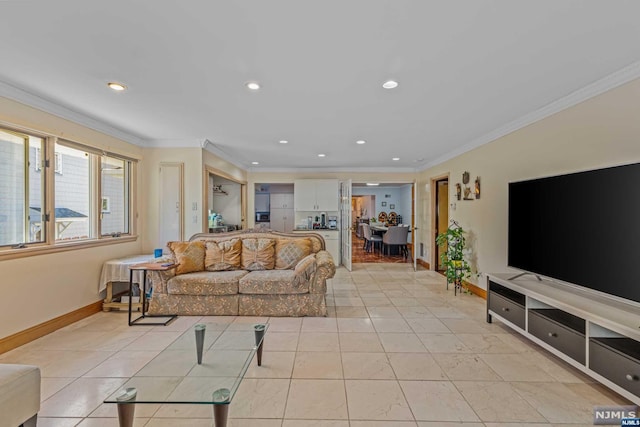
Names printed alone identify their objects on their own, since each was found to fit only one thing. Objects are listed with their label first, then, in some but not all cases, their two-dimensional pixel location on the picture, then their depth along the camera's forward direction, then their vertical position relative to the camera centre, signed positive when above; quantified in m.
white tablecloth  3.63 -0.75
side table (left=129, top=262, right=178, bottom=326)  3.25 -0.88
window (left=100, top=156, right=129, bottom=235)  3.83 +0.23
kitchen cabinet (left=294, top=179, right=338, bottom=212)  7.04 +0.45
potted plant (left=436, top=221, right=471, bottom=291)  4.57 -0.73
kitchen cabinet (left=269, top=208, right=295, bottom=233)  9.83 -0.18
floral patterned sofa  3.48 -0.95
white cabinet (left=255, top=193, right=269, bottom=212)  9.91 +0.29
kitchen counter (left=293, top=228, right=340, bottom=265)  6.95 -0.65
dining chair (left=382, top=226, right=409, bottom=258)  7.93 -0.63
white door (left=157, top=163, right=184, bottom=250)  4.46 +0.17
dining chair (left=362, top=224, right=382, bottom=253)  9.03 -0.80
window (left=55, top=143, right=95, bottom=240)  3.22 +0.21
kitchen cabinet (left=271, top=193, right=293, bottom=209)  9.84 +0.43
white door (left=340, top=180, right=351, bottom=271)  6.29 -0.20
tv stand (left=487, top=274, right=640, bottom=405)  1.80 -0.86
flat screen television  1.97 -0.12
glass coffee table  1.48 -0.98
